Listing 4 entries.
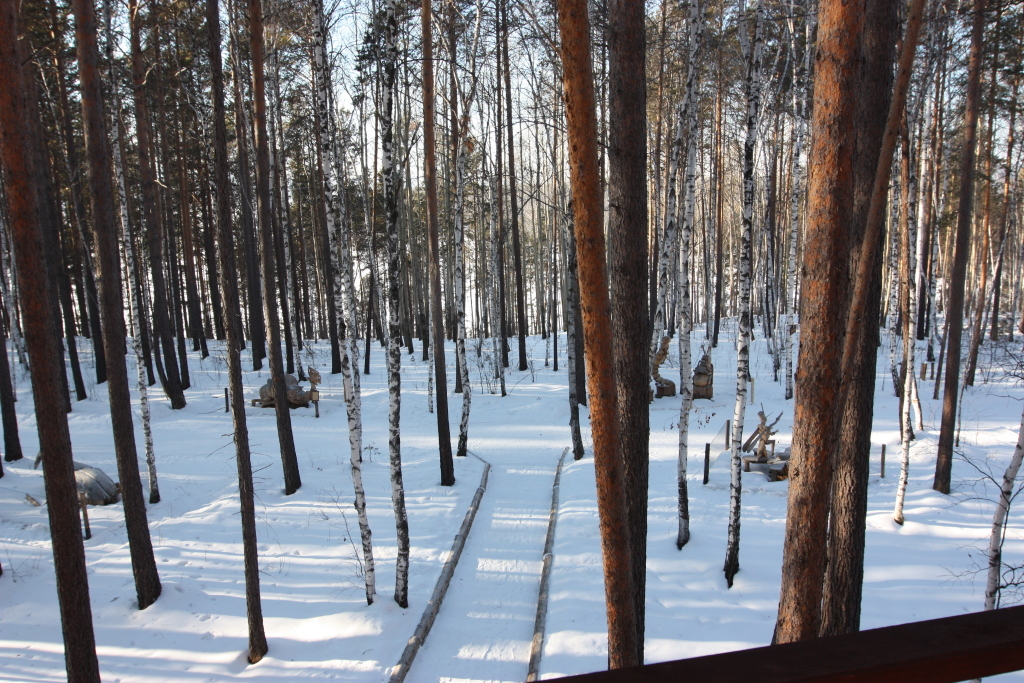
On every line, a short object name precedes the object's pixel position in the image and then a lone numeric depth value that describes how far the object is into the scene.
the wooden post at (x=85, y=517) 8.70
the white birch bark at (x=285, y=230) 14.88
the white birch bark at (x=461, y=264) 11.35
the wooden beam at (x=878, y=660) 1.14
